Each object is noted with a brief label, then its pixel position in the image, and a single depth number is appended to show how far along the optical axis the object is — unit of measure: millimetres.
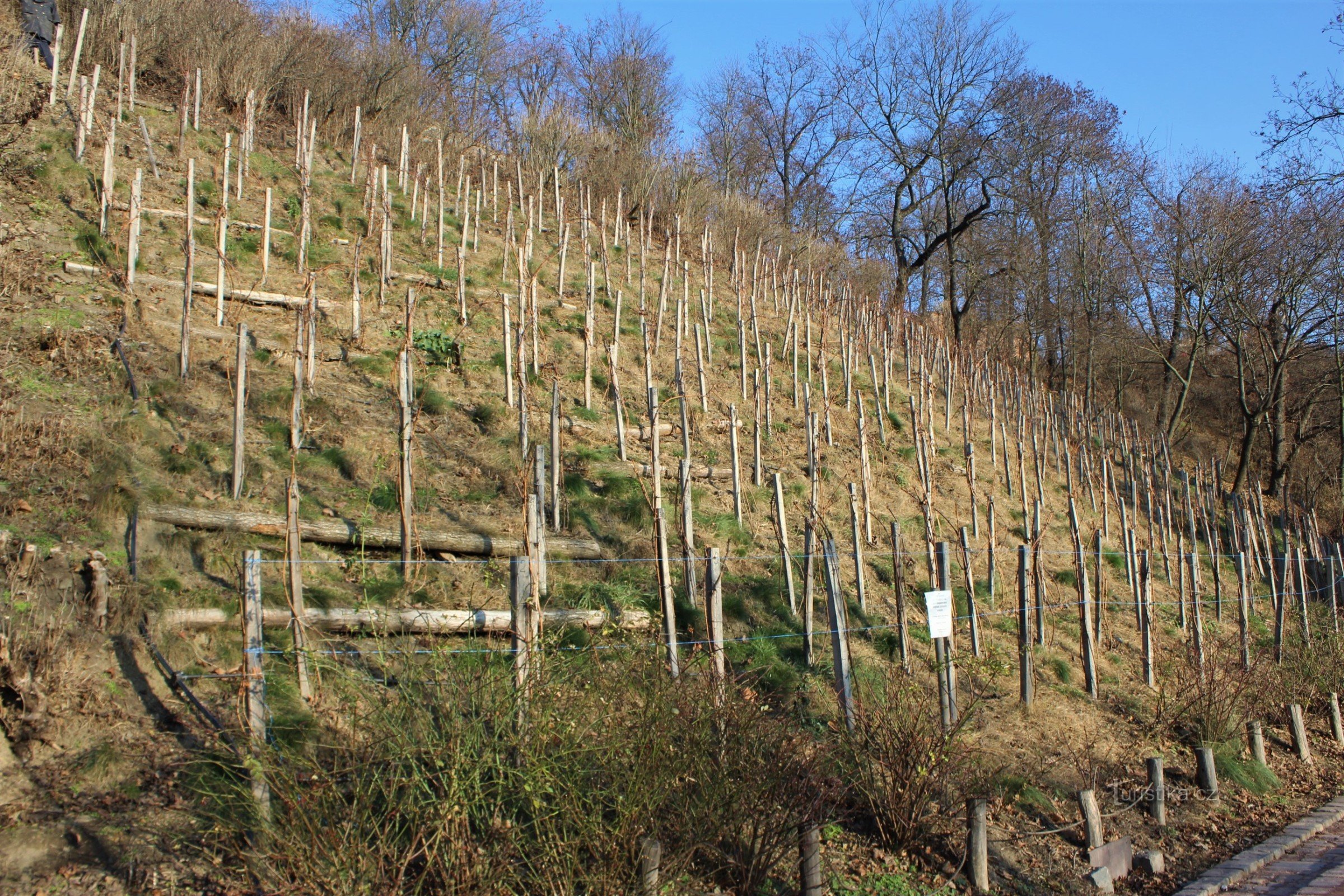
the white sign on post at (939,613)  6102
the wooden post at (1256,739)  7777
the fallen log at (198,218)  11202
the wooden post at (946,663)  6176
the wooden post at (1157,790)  6320
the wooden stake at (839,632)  5746
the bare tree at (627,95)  26375
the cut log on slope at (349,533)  6348
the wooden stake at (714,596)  5859
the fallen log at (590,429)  9977
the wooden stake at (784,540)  7453
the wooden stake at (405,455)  6531
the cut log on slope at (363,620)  5367
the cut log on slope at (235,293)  9758
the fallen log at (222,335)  9227
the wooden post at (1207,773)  6980
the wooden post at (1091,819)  5609
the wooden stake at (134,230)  9766
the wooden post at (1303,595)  10254
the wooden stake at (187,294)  8430
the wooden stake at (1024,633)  7434
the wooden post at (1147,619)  8883
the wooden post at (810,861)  4379
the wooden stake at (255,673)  3471
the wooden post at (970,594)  7445
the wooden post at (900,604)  6941
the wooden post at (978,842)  5051
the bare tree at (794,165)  29047
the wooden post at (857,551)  7703
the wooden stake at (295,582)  5012
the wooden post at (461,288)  11578
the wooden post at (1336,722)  9062
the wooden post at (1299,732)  8352
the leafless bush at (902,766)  5203
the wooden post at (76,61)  13324
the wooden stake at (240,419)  6867
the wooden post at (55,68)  12945
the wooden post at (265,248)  10844
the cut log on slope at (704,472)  9531
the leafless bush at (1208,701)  7641
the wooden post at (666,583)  6074
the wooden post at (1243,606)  9820
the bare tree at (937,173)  23484
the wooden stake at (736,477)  8977
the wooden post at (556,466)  7863
